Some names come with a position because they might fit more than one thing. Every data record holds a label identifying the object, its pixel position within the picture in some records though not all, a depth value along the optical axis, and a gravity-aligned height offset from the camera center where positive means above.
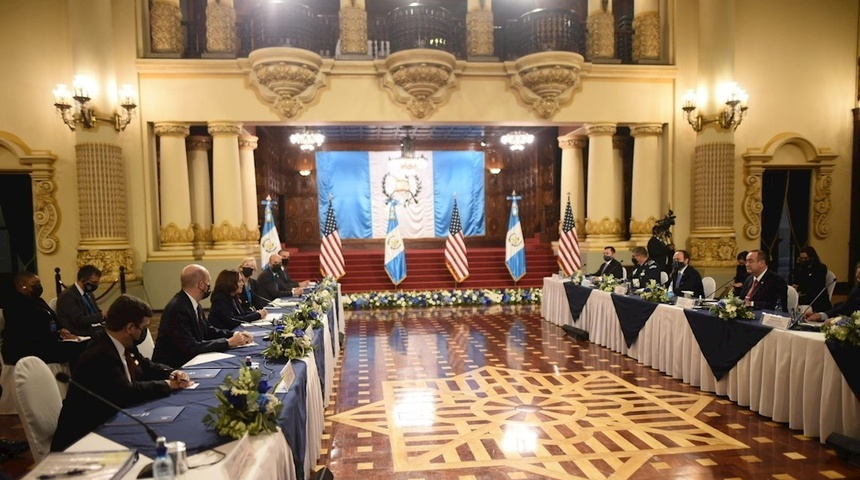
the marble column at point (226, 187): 10.24 +0.70
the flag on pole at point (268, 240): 11.09 -0.41
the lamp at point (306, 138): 13.71 +2.21
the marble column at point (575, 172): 12.79 +1.08
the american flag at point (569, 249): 10.84 -0.72
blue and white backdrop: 16.84 +0.85
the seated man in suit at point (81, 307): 5.15 -0.83
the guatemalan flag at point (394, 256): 12.10 -0.88
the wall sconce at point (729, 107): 9.77 +2.03
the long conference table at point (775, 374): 3.80 -1.45
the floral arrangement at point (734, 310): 4.75 -0.92
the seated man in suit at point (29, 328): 4.48 -0.90
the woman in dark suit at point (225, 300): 4.84 -0.74
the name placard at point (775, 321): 4.27 -0.94
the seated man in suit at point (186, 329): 3.71 -0.78
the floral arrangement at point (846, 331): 3.62 -0.87
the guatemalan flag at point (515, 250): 12.48 -0.82
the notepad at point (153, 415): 2.39 -0.91
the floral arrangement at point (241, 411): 2.19 -0.82
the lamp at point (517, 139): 13.69 +2.08
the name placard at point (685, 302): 5.63 -0.99
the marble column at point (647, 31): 10.96 +3.91
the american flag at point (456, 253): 12.34 -0.86
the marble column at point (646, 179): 11.09 +0.75
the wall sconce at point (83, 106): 8.46 +2.06
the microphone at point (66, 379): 1.89 -0.60
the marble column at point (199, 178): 10.93 +0.95
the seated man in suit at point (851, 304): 4.91 -0.91
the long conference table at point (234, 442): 2.02 -0.94
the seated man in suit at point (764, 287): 5.35 -0.81
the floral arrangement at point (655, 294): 6.26 -0.99
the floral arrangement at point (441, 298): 11.22 -1.78
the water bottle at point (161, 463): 1.63 -0.76
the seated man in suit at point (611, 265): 8.93 -0.89
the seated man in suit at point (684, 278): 7.01 -0.90
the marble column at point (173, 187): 10.05 +0.71
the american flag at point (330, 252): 11.69 -0.73
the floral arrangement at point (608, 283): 7.53 -1.02
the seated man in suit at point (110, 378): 2.46 -0.76
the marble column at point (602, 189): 11.15 +0.57
